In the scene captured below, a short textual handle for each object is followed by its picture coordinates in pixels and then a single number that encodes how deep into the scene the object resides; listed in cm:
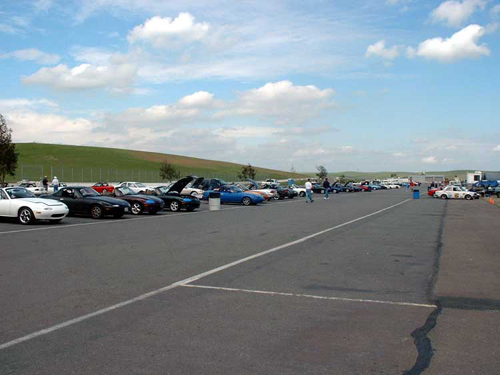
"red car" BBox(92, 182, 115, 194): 4658
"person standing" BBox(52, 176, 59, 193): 4338
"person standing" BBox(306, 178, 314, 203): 3622
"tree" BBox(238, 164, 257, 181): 10450
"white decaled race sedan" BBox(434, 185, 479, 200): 4630
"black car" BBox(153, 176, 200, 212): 2567
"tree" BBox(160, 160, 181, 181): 8875
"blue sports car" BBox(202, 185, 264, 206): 3222
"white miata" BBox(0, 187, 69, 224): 1770
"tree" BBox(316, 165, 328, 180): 14656
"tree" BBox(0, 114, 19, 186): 4929
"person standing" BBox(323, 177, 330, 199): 4275
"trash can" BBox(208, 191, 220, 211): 2698
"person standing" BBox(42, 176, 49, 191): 4403
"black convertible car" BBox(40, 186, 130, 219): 2047
